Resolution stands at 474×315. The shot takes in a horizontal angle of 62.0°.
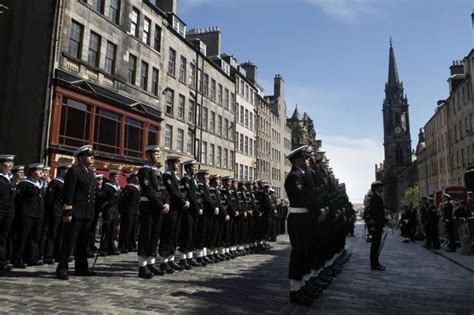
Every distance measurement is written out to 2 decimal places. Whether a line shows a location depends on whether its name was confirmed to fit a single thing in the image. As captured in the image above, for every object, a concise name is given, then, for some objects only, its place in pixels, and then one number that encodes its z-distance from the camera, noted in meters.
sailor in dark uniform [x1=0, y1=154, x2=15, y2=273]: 8.17
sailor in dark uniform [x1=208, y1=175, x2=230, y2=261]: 10.86
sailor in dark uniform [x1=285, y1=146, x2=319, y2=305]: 6.04
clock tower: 120.06
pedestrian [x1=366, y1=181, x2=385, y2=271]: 10.52
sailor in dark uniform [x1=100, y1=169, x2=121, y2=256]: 12.14
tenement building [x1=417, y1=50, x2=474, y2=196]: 44.88
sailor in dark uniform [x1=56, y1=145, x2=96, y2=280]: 7.47
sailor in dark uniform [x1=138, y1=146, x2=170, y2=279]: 7.89
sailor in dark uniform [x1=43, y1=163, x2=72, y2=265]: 9.85
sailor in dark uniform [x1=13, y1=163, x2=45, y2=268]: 8.80
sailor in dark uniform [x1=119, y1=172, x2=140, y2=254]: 12.15
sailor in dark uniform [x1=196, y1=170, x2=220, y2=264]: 10.29
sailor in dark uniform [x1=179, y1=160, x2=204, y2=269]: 9.31
